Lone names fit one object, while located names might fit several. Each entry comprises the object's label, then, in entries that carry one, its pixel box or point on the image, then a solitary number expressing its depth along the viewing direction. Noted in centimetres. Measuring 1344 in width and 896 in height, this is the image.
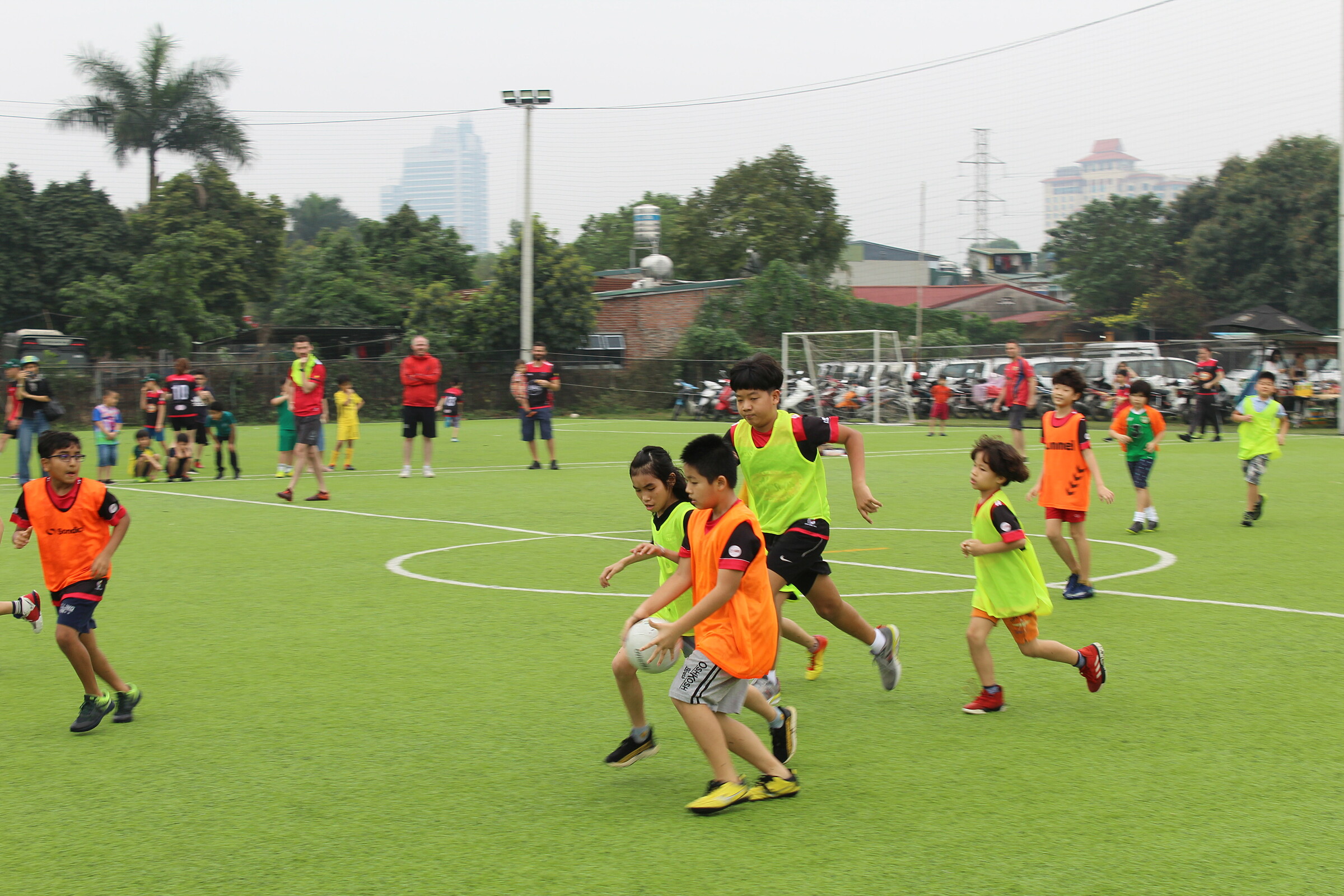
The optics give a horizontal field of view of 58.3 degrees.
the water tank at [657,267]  5353
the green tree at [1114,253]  6141
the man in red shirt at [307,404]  1548
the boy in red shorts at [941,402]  2950
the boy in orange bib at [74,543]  557
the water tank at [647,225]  6625
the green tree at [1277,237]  4959
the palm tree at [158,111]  5325
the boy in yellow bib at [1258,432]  1258
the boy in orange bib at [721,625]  435
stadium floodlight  3816
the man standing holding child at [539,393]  1973
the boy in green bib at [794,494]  573
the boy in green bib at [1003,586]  578
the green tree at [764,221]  5591
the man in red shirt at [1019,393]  2052
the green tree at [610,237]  8275
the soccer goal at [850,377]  3559
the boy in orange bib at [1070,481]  852
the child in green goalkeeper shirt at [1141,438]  1212
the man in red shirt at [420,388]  1775
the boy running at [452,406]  2988
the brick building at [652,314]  4784
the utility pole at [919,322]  4716
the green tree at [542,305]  4191
